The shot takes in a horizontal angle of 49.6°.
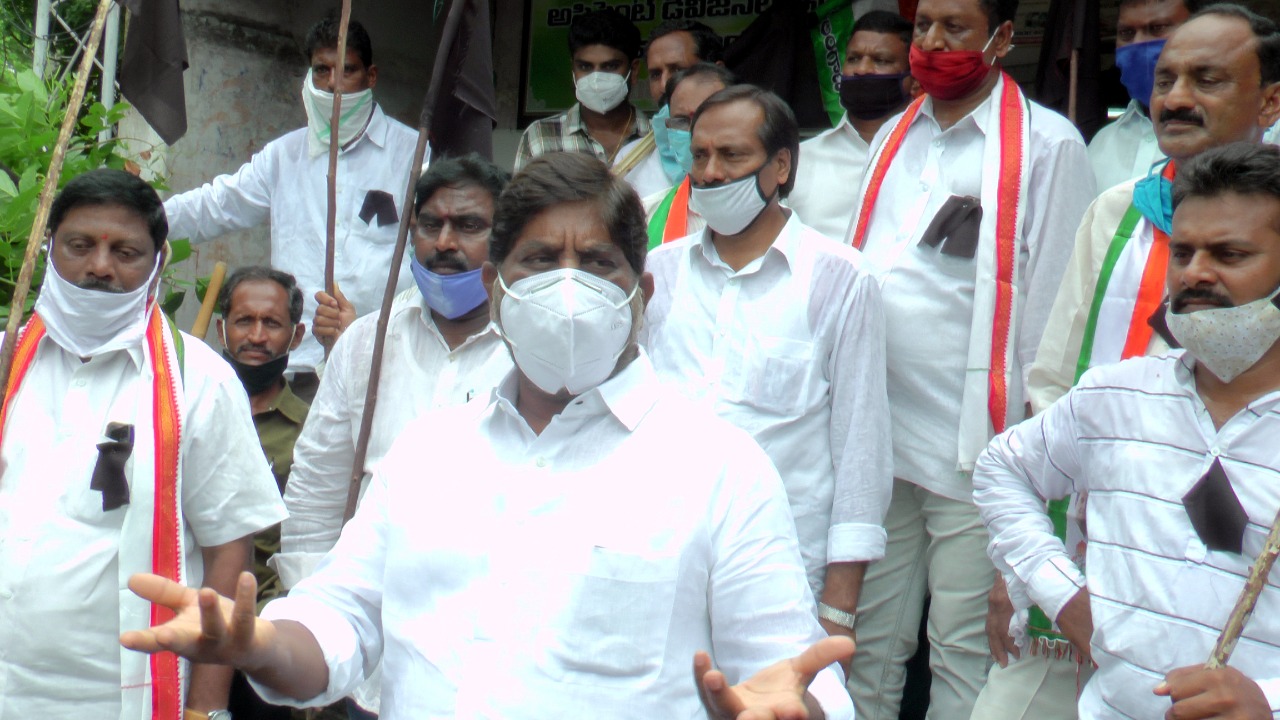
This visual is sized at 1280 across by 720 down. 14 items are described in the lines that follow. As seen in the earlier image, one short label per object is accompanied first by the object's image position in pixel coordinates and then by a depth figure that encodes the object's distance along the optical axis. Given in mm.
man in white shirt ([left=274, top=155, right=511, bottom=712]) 3717
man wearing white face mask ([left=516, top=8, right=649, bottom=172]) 5480
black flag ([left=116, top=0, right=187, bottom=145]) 5340
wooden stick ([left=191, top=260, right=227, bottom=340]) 5250
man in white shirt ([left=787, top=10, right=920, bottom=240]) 4516
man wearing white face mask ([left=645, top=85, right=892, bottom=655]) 3502
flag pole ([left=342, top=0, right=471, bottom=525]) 3645
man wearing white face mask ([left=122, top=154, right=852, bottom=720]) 2076
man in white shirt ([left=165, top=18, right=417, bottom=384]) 5777
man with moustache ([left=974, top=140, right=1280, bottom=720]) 2537
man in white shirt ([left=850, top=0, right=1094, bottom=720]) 3727
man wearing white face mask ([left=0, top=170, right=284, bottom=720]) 3139
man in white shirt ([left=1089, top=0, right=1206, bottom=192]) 4012
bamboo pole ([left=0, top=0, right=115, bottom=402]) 2520
